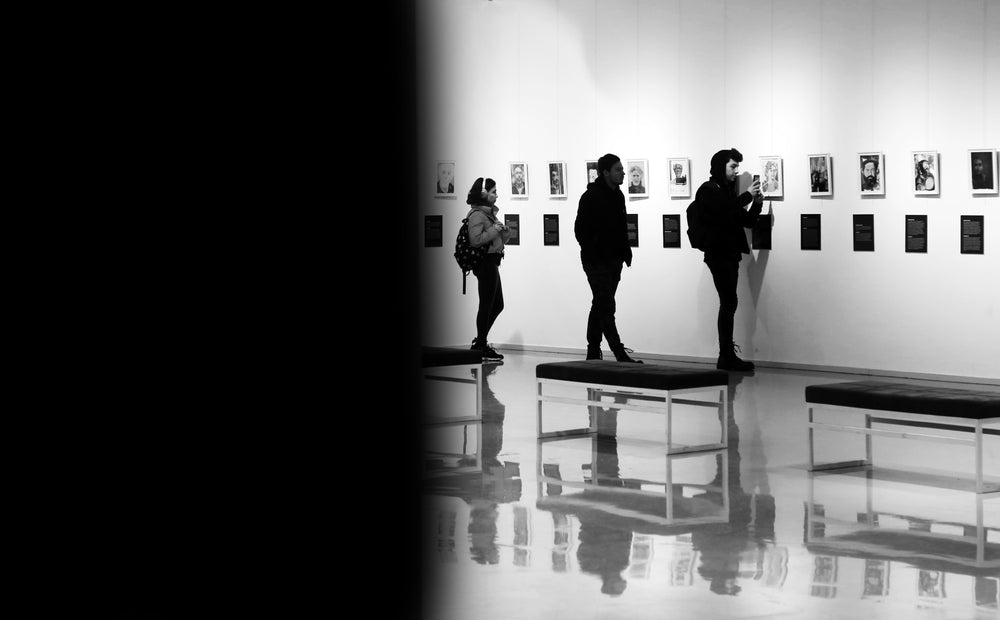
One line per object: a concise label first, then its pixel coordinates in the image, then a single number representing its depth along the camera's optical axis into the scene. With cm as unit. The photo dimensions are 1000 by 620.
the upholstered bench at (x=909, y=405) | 710
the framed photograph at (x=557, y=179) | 1653
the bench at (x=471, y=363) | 945
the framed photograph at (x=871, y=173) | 1334
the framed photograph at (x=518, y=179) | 1695
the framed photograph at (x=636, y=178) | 1565
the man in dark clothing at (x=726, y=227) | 1392
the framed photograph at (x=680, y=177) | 1520
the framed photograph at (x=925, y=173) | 1291
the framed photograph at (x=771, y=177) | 1422
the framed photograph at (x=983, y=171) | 1249
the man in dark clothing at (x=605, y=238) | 1391
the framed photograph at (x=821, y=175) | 1378
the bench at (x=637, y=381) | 861
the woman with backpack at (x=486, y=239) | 1499
